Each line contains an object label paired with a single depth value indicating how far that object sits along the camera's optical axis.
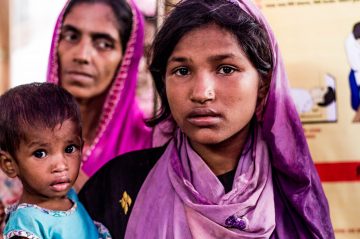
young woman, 1.76
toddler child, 1.71
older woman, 2.72
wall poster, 2.65
